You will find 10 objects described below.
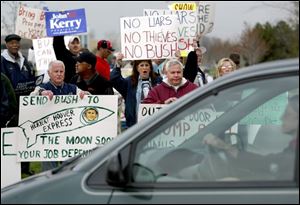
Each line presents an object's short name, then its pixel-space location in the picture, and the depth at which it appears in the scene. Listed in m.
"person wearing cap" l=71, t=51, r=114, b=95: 8.33
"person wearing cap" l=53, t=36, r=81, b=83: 9.11
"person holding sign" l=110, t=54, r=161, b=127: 8.41
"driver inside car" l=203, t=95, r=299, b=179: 3.45
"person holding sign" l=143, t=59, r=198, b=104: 7.27
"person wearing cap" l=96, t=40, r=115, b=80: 9.20
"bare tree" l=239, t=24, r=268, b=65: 54.50
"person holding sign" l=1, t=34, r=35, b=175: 9.59
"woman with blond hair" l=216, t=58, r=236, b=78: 8.71
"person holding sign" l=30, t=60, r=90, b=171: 7.58
